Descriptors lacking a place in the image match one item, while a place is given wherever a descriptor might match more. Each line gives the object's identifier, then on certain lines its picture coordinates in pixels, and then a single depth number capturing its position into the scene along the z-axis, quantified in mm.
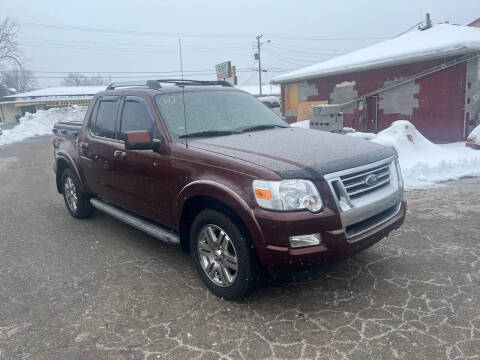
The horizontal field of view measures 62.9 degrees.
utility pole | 53462
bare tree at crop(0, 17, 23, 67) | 54094
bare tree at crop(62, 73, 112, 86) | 89700
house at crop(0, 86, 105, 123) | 52438
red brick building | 12023
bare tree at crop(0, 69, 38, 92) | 84188
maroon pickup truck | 2957
